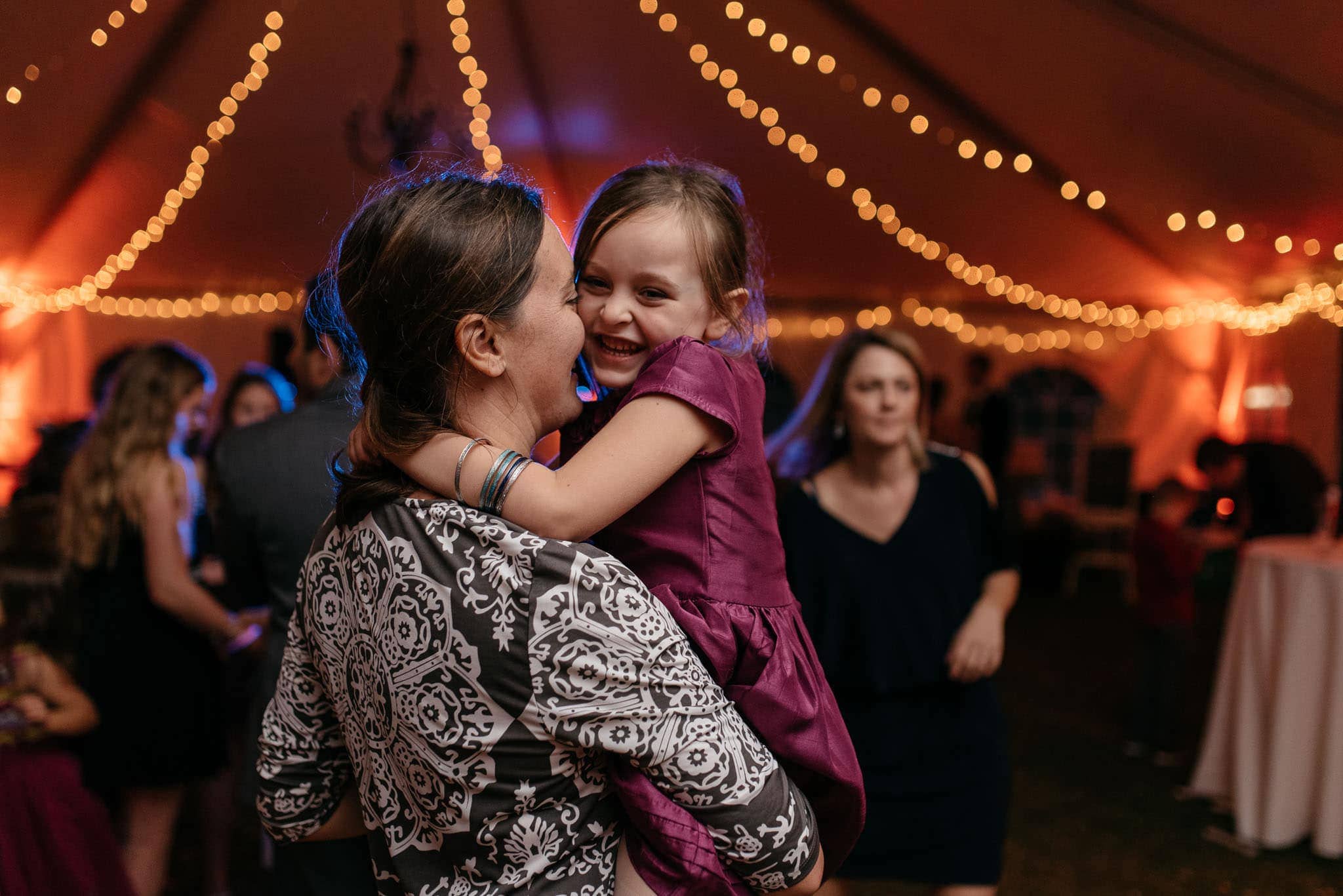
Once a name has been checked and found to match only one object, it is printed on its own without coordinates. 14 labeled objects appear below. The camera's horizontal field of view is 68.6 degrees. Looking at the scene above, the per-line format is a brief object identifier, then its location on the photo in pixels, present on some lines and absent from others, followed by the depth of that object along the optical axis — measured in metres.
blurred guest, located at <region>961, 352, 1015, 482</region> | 7.41
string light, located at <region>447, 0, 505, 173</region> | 4.75
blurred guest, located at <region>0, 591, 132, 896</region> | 2.01
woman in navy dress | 2.15
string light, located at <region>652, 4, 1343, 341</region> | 6.22
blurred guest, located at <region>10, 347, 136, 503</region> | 2.95
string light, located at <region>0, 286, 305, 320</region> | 7.80
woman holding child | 0.90
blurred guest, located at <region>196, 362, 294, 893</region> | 2.99
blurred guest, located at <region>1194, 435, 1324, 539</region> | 4.34
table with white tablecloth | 3.41
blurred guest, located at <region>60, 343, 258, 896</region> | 2.58
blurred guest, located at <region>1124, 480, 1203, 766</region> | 4.43
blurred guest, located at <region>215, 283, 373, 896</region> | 1.91
